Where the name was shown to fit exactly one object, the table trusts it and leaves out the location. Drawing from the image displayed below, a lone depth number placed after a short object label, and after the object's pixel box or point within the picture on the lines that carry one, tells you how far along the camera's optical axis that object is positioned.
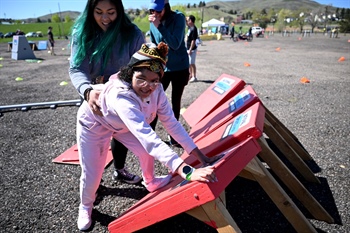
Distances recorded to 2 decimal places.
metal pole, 5.49
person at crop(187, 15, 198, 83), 7.27
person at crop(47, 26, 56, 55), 17.02
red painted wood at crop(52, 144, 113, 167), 3.34
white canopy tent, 51.09
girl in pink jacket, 1.59
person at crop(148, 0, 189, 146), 2.95
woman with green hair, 1.97
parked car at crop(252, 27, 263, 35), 46.25
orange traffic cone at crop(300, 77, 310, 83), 8.02
